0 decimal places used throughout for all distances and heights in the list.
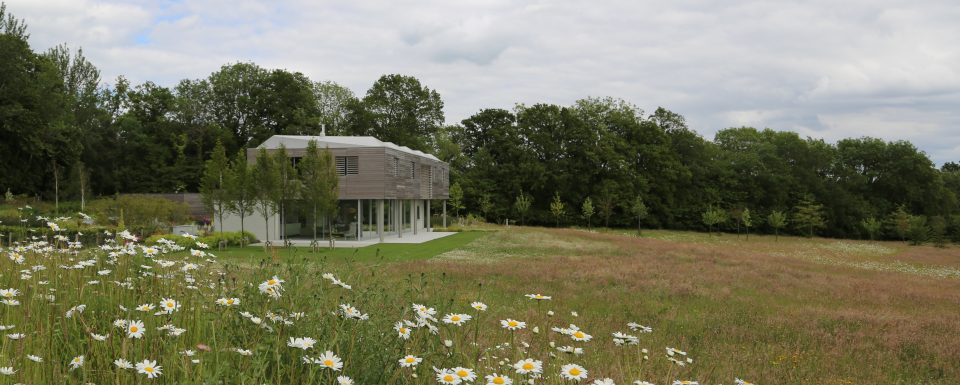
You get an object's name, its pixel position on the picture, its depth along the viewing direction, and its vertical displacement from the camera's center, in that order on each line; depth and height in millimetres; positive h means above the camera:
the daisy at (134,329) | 3564 -750
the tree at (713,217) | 60812 -1401
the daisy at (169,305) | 3904 -653
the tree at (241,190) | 28500 +635
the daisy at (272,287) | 4014 -551
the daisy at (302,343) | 3295 -759
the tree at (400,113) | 63469 +9789
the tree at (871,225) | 63062 -2318
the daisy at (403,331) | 3738 -795
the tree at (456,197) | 57125 +592
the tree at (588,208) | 59000 -478
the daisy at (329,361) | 3151 -825
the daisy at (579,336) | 4032 -878
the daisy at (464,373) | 3301 -931
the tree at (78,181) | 51019 +1869
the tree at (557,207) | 60000 -398
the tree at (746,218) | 60928 -1514
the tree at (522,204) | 60062 -85
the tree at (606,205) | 61375 -202
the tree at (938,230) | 60375 -2790
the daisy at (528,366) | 3381 -910
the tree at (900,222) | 61500 -1952
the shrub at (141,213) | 29047 -443
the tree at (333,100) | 68250 +11696
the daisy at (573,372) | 3348 -934
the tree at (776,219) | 60469 -1641
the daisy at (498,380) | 3182 -934
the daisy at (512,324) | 3926 -783
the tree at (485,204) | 59812 -126
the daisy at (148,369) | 3029 -822
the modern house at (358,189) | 34688 +817
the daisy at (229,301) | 4214 -673
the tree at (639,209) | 59253 -585
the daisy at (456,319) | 4093 -773
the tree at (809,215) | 62062 -1265
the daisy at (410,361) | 3514 -914
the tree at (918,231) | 57775 -2680
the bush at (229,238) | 25703 -1551
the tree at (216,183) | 28797 +975
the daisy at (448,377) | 3182 -926
